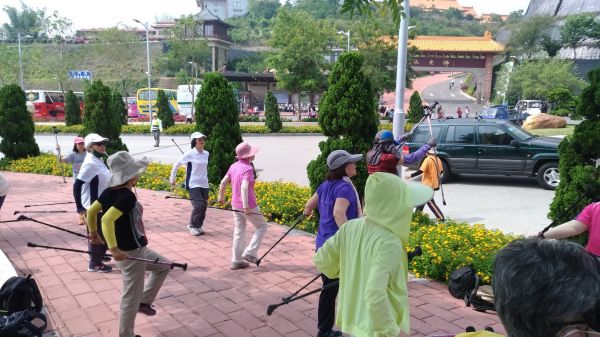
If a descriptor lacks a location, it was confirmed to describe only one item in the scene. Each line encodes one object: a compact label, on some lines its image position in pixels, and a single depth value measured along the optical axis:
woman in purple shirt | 3.68
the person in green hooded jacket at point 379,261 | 2.34
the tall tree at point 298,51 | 31.53
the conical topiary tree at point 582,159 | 5.16
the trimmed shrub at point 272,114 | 27.25
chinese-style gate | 44.47
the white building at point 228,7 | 116.56
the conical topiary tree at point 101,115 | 11.82
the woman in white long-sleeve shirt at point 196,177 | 6.89
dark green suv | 10.48
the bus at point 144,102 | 39.16
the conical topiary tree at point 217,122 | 9.73
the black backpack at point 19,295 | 3.79
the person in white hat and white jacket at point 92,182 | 5.33
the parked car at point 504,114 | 29.48
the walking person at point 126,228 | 3.56
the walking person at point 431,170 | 7.67
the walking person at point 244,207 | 5.34
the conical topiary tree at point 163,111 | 28.98
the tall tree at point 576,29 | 43.91
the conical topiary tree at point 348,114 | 6.80
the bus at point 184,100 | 40.21
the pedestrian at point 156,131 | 22.05
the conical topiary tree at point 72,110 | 29.17
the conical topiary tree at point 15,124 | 13.67
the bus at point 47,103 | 37.78
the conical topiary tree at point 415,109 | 27.97
